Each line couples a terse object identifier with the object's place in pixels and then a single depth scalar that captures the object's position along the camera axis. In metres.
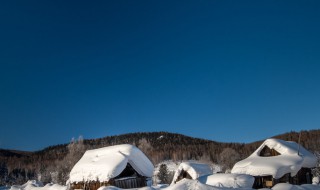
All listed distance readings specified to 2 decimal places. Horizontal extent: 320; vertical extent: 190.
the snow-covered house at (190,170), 30.57
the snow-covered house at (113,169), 30.79
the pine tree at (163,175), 58.82
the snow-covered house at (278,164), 30.94
